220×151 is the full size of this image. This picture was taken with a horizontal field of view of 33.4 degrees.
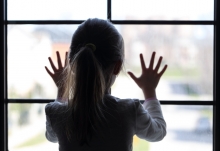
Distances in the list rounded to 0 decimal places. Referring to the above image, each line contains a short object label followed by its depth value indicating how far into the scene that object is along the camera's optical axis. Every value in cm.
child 103
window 133
